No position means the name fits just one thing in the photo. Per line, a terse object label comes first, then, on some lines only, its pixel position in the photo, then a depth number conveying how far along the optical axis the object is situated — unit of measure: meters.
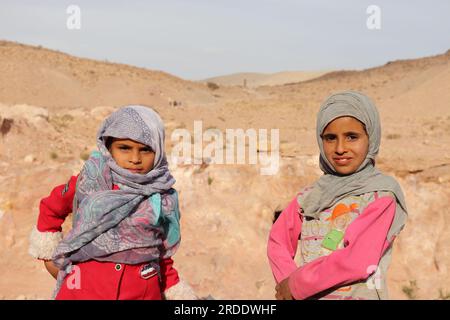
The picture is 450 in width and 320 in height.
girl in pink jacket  1.92
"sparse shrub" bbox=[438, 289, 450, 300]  6.02
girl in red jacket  2.24
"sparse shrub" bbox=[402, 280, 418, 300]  6.10
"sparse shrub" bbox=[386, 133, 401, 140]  9.22
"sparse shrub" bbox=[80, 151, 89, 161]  7.60
